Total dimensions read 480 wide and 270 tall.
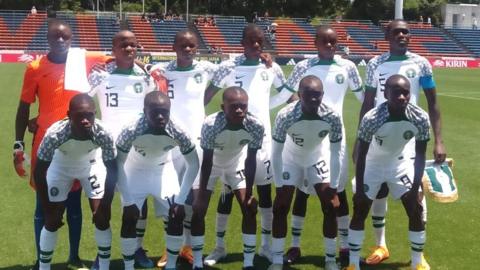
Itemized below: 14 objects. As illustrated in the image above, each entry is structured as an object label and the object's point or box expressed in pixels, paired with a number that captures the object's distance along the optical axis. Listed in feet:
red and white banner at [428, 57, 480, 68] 145.89
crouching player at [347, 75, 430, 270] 17.76
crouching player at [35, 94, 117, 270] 16.83
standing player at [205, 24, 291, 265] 20.03
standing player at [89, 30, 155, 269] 19.01
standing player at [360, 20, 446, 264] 19.69
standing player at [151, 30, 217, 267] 19.94
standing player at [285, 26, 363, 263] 20.22
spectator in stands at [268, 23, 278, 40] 163.73
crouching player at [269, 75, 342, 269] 18.25
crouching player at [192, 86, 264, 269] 17.83
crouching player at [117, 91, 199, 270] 17.24
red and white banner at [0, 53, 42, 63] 133.49
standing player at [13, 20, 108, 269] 18.60
